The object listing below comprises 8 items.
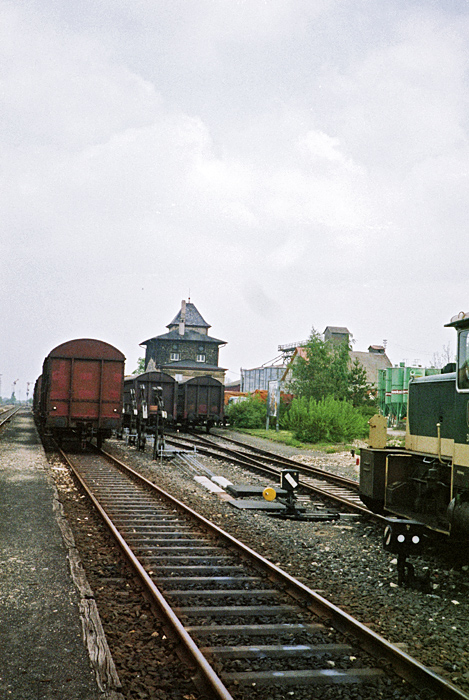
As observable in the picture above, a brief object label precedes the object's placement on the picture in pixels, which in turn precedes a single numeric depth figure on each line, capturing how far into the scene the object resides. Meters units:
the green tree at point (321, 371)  40.31
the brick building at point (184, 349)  69.88
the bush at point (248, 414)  37.53
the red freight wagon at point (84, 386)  18.48
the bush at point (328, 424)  26.02
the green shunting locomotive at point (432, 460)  6.29
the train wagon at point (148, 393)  23.86
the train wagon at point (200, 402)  31.56
